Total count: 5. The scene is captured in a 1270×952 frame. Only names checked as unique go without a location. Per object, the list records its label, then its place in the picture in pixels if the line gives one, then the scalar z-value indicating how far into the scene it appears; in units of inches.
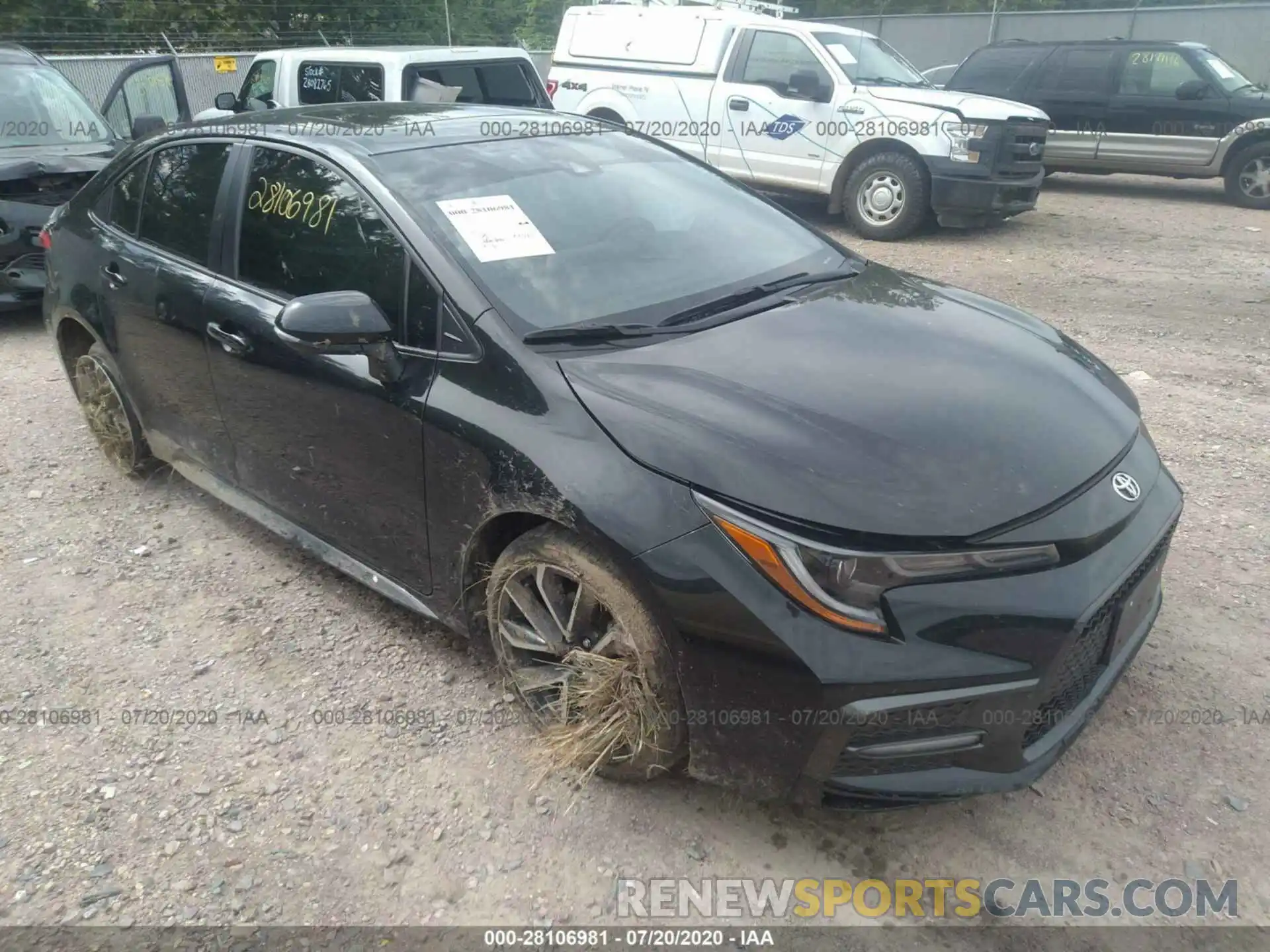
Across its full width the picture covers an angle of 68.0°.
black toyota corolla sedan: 82.1
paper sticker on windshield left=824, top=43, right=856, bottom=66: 371.6
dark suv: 431.5
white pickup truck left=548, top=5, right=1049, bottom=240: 351.6
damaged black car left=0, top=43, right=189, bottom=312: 261.1
